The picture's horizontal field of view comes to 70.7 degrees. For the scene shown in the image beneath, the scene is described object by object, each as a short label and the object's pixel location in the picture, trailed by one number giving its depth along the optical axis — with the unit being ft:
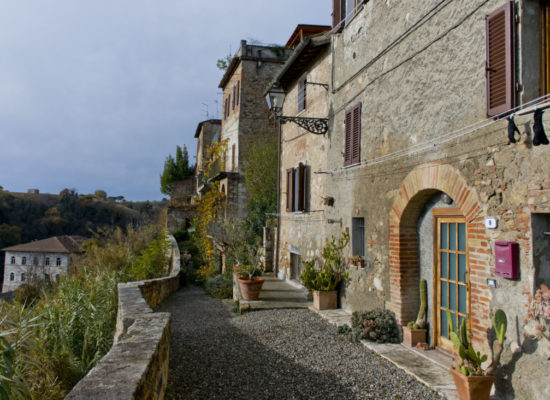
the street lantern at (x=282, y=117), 28.96
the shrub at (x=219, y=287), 37.40
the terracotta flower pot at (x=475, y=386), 11.88
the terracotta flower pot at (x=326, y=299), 25.61
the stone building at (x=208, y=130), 103.59
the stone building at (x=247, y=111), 57.36
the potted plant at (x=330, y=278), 25.64
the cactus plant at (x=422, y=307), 17.84
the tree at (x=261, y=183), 48.57
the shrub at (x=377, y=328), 18.70
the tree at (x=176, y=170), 126.00
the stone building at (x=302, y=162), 30.81
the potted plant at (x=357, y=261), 22.84
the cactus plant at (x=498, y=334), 11.96
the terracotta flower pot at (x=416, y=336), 17.65
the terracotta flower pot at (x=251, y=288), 28.89
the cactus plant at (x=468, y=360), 12.19
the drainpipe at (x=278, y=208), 41.81
